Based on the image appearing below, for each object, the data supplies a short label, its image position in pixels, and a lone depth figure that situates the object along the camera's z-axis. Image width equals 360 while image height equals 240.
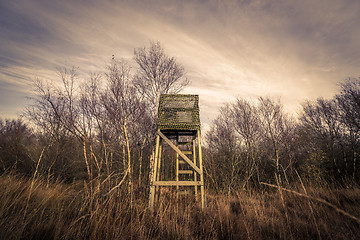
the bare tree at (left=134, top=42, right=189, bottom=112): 7.62
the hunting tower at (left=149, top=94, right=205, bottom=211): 4.20
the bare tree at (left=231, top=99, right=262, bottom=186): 13.78
